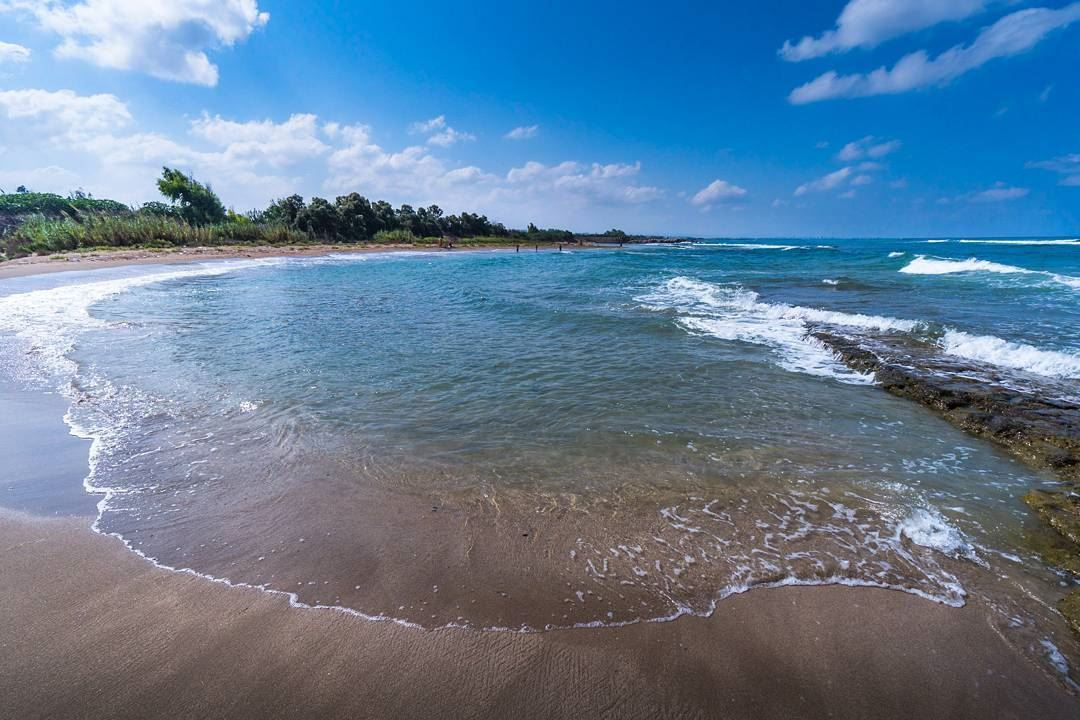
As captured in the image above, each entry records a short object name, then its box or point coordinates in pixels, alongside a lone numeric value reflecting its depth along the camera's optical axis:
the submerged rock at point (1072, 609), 3.01
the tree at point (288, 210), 59.28
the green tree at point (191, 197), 51.19
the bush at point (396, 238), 66.88
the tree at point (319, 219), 59.00
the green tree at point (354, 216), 63.06
